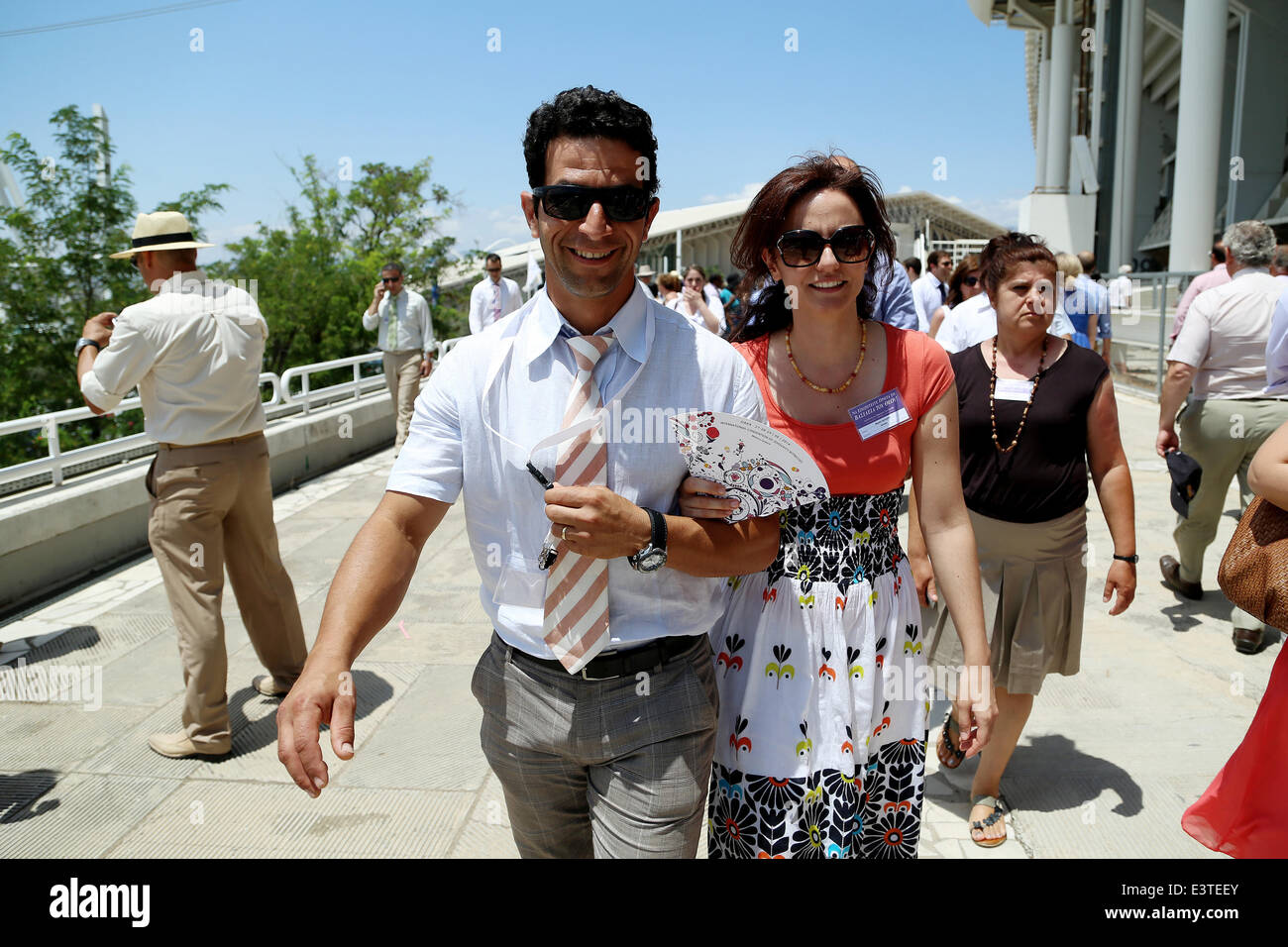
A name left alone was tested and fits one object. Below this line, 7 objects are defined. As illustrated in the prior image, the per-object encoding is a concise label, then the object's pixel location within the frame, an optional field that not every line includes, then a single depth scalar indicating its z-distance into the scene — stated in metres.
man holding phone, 10.64
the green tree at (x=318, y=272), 19.28
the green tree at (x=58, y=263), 13.22
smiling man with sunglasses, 1.89
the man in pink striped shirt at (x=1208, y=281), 7.53
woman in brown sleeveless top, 3.40
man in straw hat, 4.10
